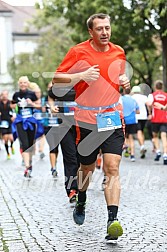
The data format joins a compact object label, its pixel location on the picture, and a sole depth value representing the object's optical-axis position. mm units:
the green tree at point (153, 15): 19828
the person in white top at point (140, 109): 16328
